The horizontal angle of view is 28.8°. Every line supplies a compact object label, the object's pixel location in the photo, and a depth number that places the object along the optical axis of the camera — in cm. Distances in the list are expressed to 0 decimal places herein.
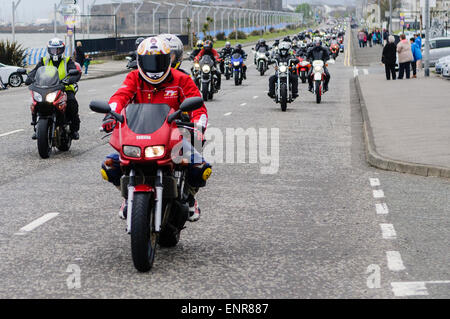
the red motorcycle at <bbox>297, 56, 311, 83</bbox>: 2368
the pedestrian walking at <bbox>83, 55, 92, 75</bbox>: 4406
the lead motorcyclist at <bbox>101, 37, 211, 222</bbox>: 674
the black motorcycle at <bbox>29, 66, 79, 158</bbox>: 1302
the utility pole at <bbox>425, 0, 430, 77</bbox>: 3634
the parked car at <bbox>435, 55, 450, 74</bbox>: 3522
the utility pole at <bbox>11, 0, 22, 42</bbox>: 4450
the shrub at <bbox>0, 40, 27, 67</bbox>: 4038
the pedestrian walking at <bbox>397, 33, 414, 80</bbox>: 3403
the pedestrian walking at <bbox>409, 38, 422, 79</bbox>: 3766
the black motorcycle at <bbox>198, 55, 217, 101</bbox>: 2527
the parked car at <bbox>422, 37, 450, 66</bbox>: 4481
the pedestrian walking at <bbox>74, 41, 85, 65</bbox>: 4141
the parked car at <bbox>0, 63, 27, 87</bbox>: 3491
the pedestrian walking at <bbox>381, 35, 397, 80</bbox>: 3378
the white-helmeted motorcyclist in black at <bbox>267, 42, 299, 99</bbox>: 2189
